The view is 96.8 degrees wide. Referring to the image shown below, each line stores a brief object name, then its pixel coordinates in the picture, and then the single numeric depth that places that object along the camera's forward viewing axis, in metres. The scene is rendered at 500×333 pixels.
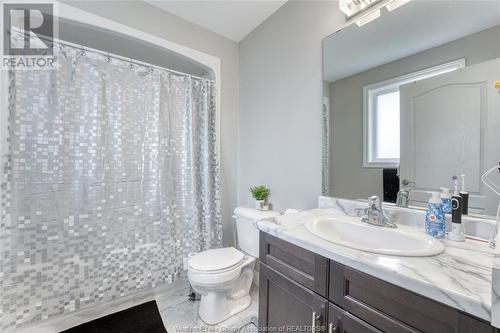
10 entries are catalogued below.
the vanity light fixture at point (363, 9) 1.23
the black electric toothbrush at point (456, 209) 0.90
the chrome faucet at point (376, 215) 1.08
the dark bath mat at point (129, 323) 1.50
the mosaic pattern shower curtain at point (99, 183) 1.31
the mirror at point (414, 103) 0.95
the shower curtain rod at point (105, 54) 1.40
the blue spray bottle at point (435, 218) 0.92
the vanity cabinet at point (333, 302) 0.60
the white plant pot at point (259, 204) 1.90
